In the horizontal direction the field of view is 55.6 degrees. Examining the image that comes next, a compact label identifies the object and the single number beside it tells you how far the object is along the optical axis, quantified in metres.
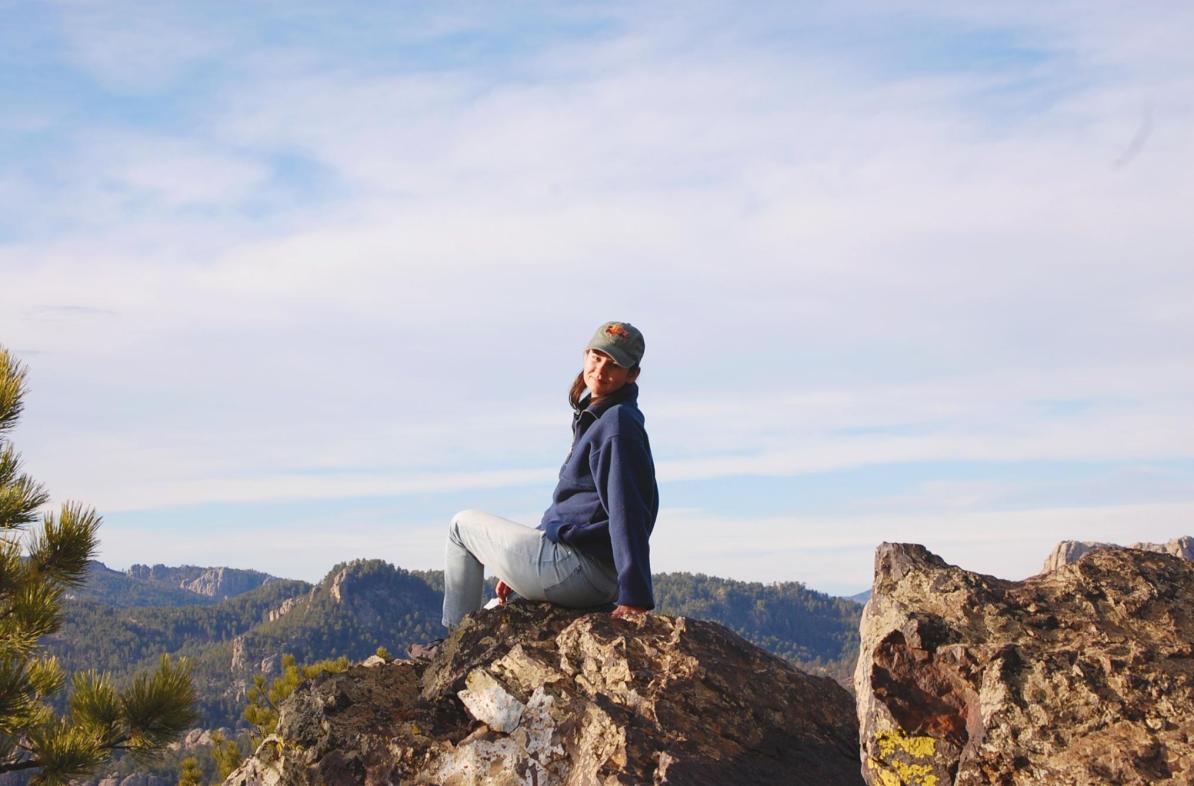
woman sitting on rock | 6.73
